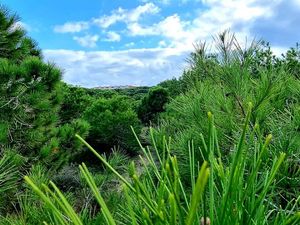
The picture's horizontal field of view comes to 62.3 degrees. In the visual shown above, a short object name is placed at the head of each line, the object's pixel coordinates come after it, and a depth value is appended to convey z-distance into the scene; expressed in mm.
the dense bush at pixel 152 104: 5974
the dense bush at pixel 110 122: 5130
